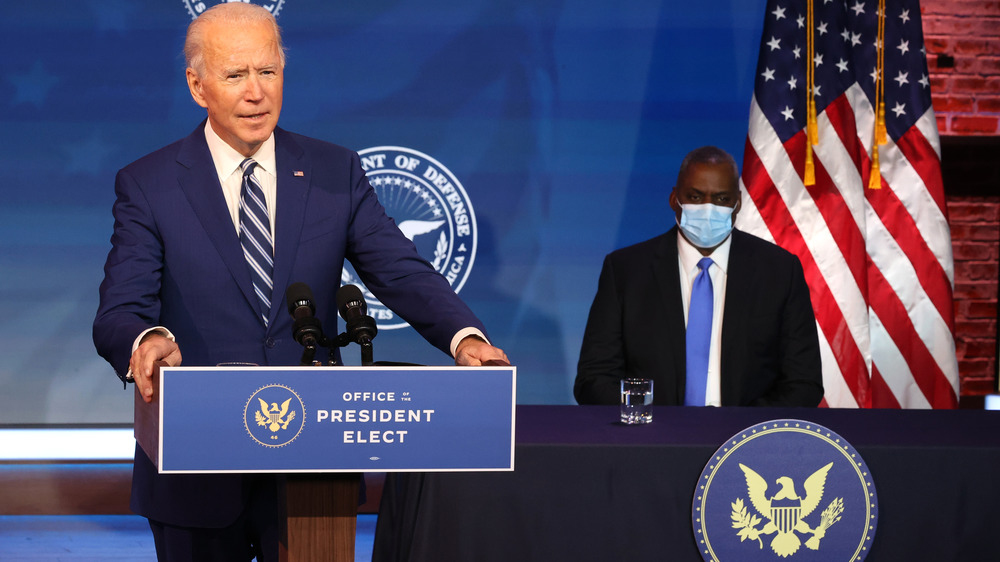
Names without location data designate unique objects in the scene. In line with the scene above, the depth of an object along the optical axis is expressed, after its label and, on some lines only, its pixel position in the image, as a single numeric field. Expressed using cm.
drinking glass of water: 880
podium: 787
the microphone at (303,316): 798
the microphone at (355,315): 798
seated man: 948
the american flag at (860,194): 1023
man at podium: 827
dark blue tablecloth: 854
